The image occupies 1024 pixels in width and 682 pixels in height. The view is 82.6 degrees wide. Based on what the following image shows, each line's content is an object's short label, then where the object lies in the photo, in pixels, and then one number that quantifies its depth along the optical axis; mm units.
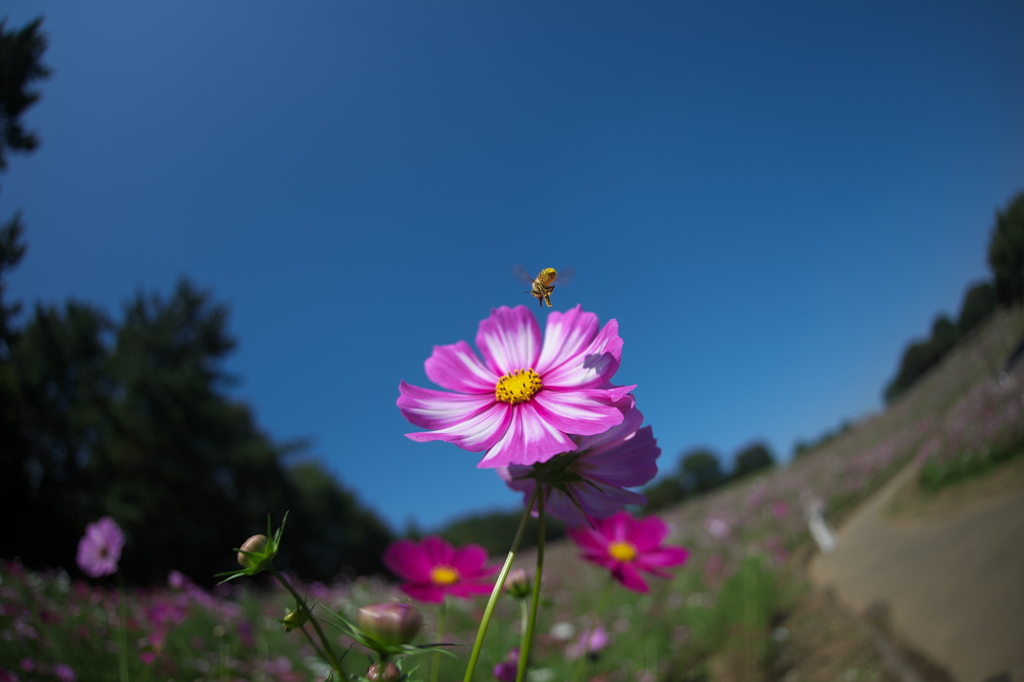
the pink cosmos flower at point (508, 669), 277
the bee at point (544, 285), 276
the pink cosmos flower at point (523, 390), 188
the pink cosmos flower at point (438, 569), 270
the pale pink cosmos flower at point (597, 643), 452
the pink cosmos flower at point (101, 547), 505
